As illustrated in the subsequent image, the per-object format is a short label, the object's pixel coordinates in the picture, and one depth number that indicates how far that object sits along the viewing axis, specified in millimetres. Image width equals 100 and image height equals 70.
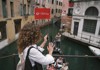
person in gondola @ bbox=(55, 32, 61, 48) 9320
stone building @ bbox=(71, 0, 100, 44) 10773
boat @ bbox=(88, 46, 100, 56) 8077
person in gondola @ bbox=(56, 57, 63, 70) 4600
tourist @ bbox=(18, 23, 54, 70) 1172
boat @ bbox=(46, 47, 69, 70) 4563
